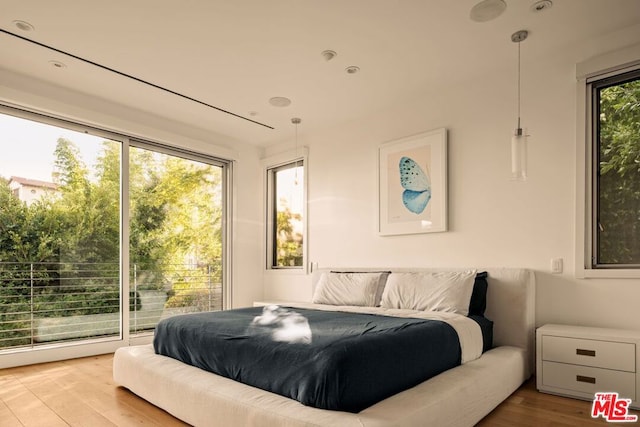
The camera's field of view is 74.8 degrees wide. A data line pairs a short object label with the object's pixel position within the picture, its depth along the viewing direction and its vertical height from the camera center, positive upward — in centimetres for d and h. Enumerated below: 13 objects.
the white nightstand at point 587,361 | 255 -91
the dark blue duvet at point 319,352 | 189 -70
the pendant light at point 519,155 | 280 +44
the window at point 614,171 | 296 +35
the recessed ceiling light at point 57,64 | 334 +127
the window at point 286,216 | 525 +7
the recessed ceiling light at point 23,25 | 279 +133
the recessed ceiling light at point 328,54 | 322 +129
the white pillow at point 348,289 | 383 -65
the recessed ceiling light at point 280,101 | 413 +120
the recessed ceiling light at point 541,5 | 259 +134
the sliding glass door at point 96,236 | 369 -15
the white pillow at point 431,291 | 319 -57
